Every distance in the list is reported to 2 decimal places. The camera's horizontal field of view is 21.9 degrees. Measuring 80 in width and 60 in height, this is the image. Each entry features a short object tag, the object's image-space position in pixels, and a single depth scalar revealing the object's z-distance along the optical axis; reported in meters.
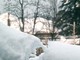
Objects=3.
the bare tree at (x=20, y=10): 25.82
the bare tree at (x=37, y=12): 27.52
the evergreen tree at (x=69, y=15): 28.50
